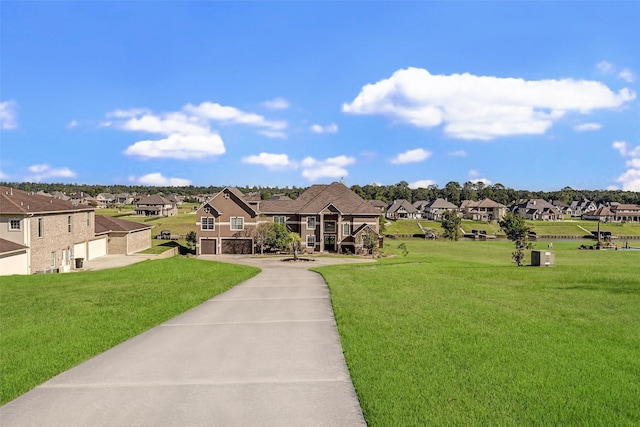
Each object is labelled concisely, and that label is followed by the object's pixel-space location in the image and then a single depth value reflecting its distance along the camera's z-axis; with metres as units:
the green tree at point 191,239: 65.00
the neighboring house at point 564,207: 181.12
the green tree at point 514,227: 83.50
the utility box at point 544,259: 33.78
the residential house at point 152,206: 143.65
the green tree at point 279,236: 55.12
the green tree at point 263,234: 55.22
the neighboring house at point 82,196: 175.44
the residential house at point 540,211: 149.25
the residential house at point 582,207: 187.62
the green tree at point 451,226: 96.00
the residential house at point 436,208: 153.88
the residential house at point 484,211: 149.12
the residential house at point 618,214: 152.59
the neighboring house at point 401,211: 150.00
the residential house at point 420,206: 162.38
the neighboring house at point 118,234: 51.41
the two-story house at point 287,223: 58.47
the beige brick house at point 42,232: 35.97
